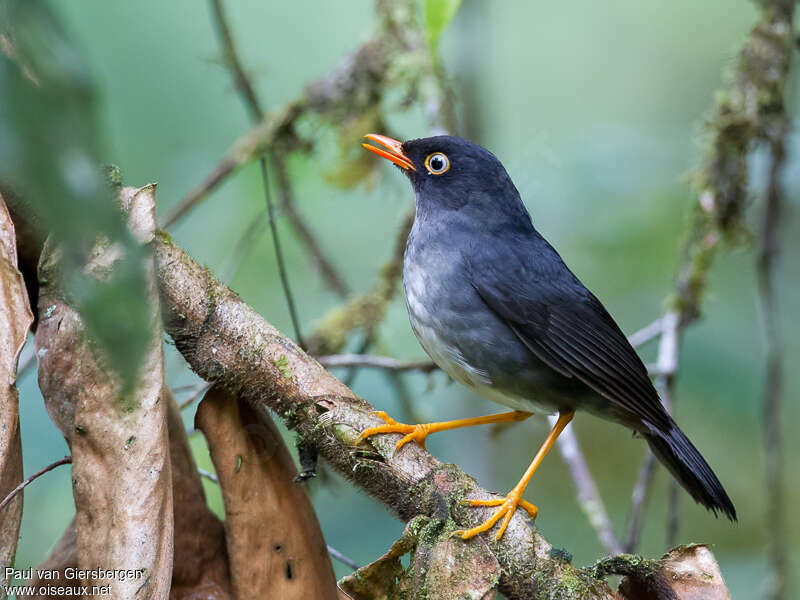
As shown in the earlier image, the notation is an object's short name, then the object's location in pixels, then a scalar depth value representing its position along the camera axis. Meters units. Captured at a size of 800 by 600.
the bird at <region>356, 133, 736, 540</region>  6.12
